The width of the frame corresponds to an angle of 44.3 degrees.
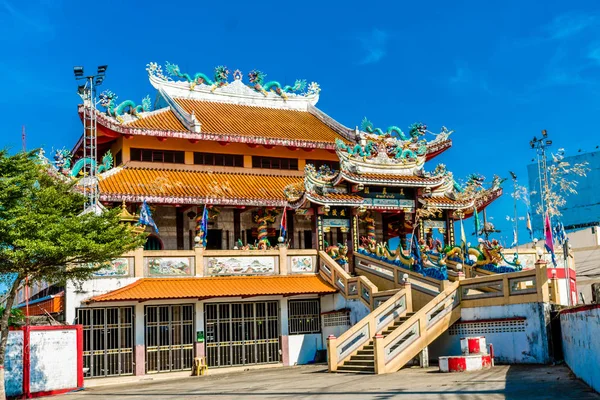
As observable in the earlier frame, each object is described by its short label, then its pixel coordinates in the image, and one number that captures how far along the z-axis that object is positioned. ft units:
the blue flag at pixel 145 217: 89.92
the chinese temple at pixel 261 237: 77.51
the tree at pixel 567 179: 182.98
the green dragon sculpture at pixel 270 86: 131.75
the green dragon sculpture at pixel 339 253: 91.97
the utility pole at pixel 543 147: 117.50
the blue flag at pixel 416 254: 81.52
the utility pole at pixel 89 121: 83.08
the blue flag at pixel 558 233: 94.21
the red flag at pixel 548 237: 85.30
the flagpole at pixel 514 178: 118.45
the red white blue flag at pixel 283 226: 96.06
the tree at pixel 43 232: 55.62
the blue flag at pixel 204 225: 91.63
